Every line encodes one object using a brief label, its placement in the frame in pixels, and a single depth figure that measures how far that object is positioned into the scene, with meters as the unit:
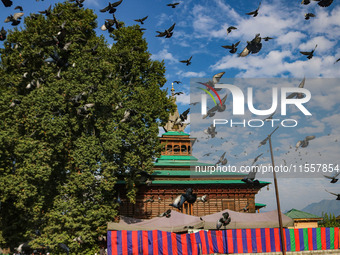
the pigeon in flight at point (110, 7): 19.05
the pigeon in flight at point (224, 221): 23.04
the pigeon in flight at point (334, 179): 18.23
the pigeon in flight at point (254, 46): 16.09
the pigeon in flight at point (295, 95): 22.67
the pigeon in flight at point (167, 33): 19.86
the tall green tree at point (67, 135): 24.20
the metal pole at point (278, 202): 22.50
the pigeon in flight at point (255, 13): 16.41
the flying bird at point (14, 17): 19.33
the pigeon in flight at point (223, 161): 21.94
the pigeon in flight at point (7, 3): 16.07
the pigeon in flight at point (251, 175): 20.61
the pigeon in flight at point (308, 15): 17.02
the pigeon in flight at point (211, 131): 24.81
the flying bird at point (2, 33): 24.59
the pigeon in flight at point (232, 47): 17.53
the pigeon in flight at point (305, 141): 18.34
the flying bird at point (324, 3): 14.33
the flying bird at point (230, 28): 17.20
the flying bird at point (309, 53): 17.73
